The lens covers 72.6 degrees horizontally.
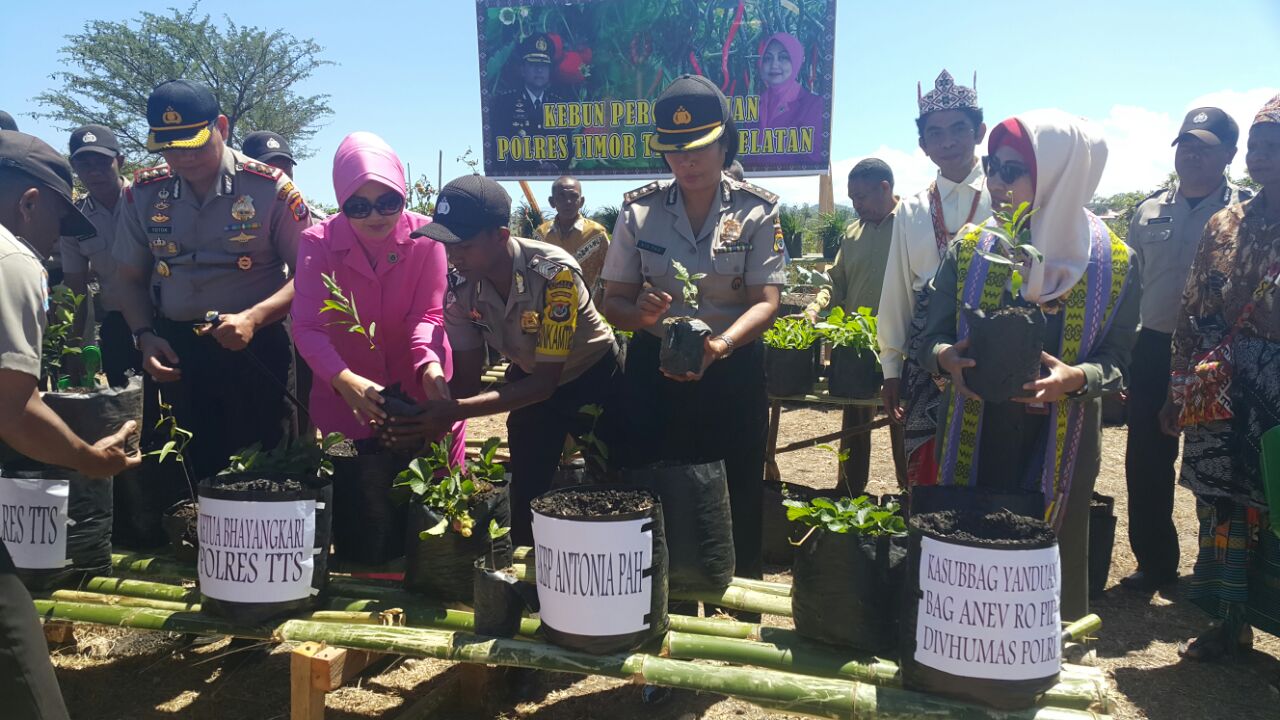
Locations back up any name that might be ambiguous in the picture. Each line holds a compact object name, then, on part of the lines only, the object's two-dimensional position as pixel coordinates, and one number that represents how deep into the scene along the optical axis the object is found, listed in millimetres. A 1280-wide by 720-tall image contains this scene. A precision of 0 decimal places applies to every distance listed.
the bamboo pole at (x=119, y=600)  2496
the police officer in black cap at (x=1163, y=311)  3928
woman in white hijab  2199
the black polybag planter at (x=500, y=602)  2215
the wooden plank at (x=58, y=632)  3180
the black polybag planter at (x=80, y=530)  2602
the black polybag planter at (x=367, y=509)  2613
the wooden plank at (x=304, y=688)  2229
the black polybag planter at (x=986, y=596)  1792
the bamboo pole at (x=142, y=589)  2570
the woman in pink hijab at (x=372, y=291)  2736
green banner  10992
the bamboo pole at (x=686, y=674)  1840
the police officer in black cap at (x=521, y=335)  2617
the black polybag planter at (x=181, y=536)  2791
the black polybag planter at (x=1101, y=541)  3898
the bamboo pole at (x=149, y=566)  2789
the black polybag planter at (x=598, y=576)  1998
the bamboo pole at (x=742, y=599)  2379
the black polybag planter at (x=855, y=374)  4305
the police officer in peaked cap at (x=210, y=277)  3162
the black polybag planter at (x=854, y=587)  2010
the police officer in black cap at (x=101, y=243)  4379
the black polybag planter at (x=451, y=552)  2420
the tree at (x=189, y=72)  21328
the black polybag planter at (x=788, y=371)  4477
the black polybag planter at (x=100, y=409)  2473
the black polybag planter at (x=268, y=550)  2264
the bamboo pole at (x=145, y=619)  2340
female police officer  2822
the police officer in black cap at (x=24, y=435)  1708
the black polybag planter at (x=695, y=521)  2346
